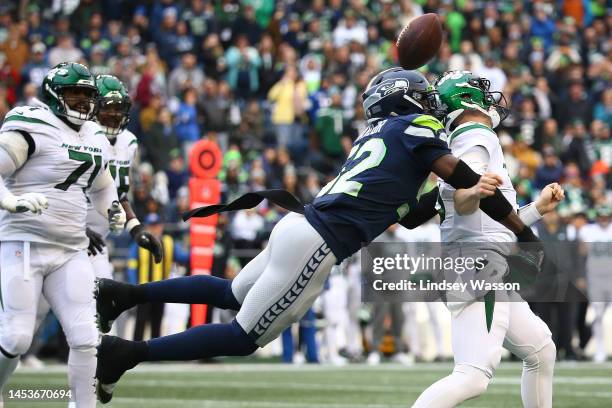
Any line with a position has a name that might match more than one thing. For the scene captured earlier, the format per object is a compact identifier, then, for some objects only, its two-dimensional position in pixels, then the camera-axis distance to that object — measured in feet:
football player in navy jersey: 37.19
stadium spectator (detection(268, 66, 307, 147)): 115.03
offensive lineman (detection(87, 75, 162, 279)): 52.90
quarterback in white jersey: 37.78
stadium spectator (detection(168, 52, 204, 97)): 114.52
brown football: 41.29
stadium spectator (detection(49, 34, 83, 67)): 108.68
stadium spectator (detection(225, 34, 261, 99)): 119.24
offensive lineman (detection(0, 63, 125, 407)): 43.88
